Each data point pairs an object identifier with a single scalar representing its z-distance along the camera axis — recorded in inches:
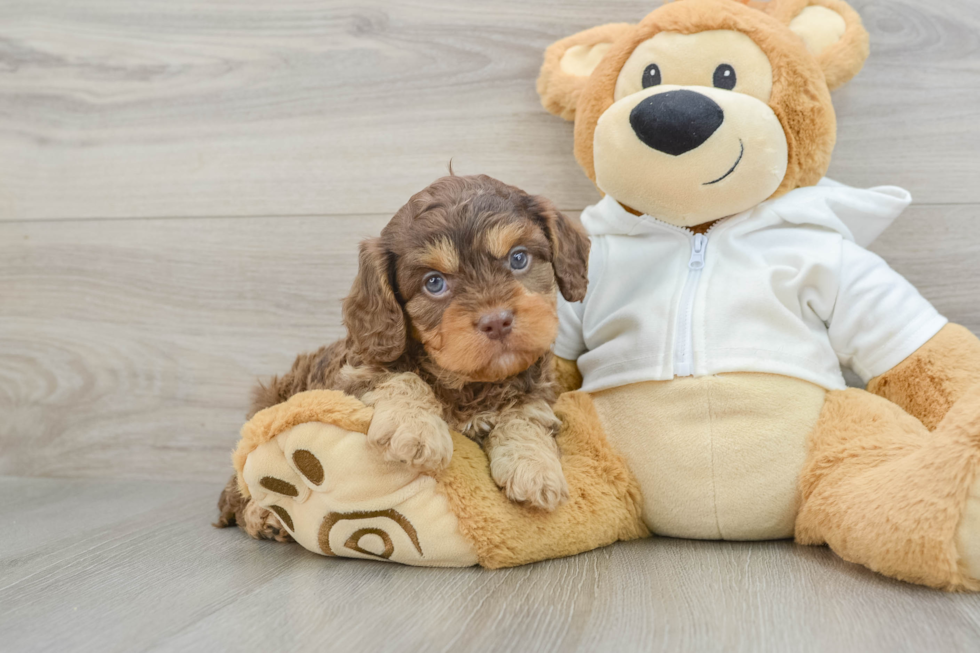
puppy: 27.6
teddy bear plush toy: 28.2
